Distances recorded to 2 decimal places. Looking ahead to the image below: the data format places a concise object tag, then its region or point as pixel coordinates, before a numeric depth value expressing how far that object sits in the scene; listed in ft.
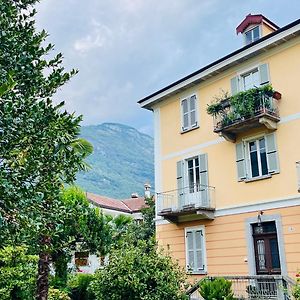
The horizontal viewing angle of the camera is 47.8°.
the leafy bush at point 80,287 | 52.94
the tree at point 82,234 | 50.89
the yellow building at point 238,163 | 38.68
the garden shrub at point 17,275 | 38.88
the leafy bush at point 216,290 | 34.46
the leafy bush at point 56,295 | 43.49
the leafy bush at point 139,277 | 32.28
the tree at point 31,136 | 16.58
